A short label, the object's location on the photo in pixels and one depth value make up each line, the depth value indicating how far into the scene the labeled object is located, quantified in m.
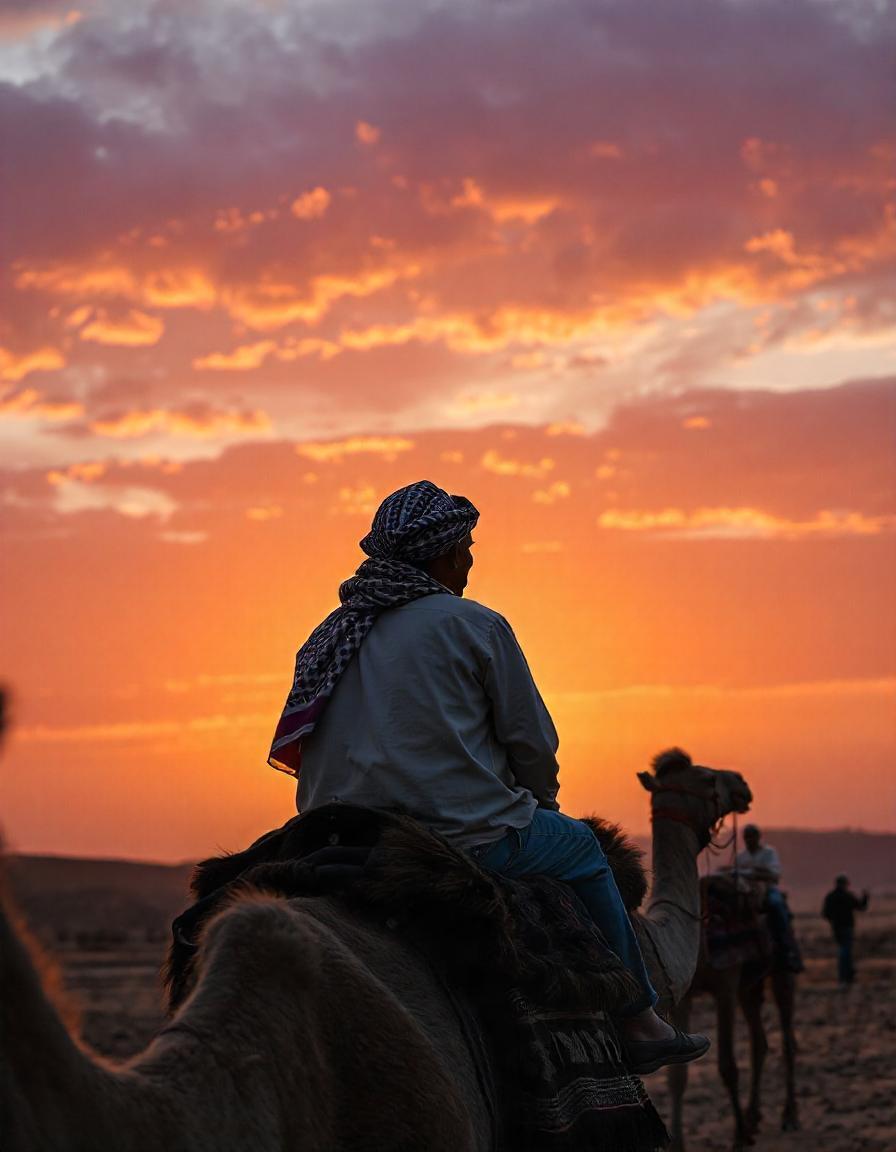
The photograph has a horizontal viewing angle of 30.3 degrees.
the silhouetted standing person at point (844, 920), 34.91
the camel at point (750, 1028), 14.59
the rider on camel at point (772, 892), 17.17
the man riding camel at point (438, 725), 5.30
